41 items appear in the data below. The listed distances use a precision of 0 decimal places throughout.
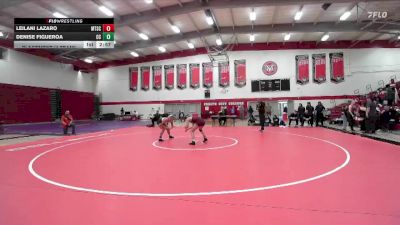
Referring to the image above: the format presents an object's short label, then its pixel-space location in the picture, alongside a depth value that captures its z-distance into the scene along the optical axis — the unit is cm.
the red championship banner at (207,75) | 3019
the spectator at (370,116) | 1152
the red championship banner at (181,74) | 3091
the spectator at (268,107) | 2806
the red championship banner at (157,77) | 3172
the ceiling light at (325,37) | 2445
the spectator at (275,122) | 1981
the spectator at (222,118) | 2118
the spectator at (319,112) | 1851
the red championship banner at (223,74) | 2969
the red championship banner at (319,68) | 2752
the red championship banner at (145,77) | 3222
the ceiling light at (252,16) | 1923
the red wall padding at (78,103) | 2923
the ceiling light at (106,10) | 1694
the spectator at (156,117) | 2081
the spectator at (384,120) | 1262
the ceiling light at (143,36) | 2342
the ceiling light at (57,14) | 1712
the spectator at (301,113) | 1903
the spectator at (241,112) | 2878
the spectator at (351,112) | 1326
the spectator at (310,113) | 1894
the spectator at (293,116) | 1961
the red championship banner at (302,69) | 2784
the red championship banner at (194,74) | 3046
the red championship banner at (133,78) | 3266
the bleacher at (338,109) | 1905
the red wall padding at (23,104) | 2267
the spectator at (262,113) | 1527
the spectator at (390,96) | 1548
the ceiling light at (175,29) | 2180
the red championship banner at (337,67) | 2731
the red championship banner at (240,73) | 2922
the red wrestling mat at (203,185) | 334
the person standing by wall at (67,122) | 1445
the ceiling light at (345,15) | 1880
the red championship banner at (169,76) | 3130
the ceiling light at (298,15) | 1911
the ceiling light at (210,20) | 1899
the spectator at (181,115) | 3074
